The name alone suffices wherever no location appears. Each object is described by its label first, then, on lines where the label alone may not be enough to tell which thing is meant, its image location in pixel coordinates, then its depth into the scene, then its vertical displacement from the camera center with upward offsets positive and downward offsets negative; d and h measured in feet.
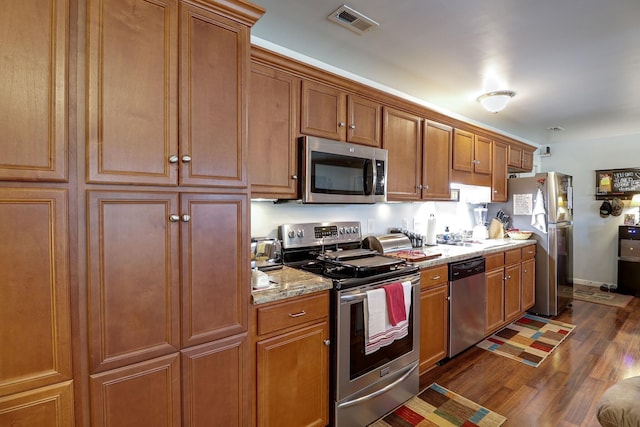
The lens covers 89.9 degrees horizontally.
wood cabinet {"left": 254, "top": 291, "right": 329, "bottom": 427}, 5.25 -2.62
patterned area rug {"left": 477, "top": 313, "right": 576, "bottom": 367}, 9.71 -4.32
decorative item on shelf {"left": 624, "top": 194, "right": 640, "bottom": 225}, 15.70 +0.42
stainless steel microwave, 6.98 +0.92
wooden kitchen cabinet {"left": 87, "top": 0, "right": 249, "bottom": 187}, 3.83 +1.55
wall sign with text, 15.70 +1.39
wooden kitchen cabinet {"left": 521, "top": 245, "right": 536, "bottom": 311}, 12.31 -2.60
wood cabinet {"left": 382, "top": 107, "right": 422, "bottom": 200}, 8.87 +1.69
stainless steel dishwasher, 8.84 -2.69
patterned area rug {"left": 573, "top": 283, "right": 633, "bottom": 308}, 14.67 -4.17
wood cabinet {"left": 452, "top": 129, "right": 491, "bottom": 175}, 11.03 +2.12
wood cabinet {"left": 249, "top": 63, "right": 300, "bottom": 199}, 6.34 +1.62
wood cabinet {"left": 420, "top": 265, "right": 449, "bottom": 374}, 8.06 -2.74
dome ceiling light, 9.65 +3.38
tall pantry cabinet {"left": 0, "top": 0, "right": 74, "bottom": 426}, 3.35 -0.07
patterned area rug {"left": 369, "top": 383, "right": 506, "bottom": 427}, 6.67 -4.41
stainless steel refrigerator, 12.63 -0.58
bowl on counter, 12.75 -0.97
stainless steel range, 6.05 -2.36
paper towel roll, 10.78 -0.72
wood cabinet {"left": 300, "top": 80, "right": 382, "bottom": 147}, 7.14 +2.30
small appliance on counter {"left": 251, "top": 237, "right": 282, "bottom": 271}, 6.88 -0.94
